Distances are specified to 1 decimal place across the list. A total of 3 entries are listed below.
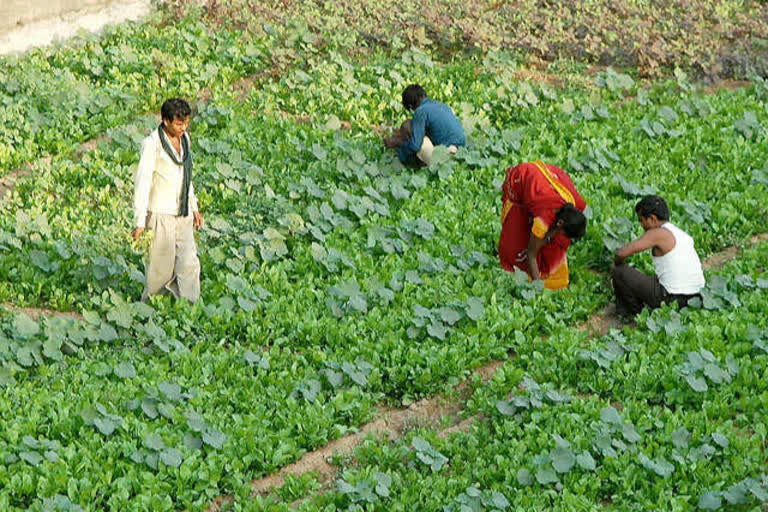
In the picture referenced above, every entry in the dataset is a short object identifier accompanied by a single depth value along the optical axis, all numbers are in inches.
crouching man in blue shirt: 791.7
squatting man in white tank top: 616.4
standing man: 616.7
